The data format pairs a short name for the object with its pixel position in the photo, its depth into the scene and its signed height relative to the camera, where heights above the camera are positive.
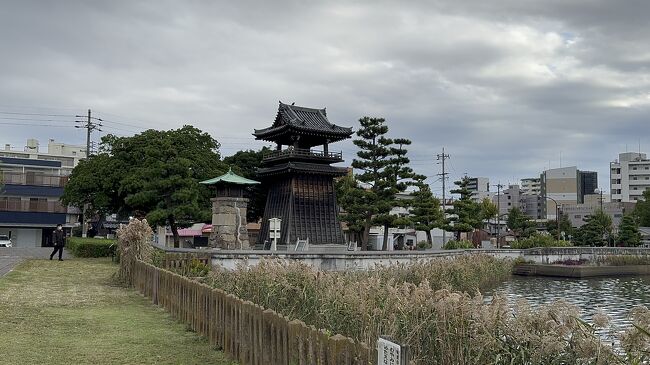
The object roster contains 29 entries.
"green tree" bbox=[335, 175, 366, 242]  40.76 +0.95
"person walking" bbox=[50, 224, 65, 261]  26.67 -1.20
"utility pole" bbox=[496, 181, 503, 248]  73.92 -0.68
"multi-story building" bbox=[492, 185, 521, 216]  122.06 +4.96
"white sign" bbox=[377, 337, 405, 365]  3.62 -0.89
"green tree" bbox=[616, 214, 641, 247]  60.78 -1.40
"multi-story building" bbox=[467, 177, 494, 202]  118.24 +5.95
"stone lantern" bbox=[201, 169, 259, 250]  29.30 +0.12
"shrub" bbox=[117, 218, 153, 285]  18.11 -1.03
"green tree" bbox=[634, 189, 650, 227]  74.12 +1.22
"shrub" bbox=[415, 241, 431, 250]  47.28 -2.32
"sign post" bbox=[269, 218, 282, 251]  29.94 -0.51
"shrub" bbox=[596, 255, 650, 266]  45.38 -3.20
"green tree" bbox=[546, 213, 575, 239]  73.25 -0.92
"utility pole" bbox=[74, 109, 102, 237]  51.92 +8.58
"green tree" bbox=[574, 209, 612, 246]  63.00 -1.29
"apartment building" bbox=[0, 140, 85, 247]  55.22 +0.70
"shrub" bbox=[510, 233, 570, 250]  47.47 -1.97
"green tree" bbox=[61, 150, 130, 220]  36.28 +1.82
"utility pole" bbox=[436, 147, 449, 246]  67.38 +6.73
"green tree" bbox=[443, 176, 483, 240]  48.53 +0.59
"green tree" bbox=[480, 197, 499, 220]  81.06 +1.52
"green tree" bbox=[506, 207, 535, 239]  61.81 -0.79
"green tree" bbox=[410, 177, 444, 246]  44.69 +0.61
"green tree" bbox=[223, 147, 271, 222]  43.25 +3.67
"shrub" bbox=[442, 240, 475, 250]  42.78 -2.02
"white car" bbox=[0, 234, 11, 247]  49.53 -2.50
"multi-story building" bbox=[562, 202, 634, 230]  86.81 +1.70
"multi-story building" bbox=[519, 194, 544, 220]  118.81 +3.16
